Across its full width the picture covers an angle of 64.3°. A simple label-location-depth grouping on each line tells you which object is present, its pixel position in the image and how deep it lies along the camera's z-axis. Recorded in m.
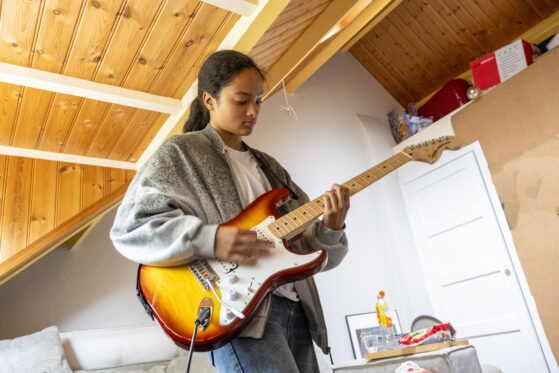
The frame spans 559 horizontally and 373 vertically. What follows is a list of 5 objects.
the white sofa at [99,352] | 2.00
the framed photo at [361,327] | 3.06
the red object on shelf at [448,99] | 3.80
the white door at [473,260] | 3.03
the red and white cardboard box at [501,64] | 3.31
